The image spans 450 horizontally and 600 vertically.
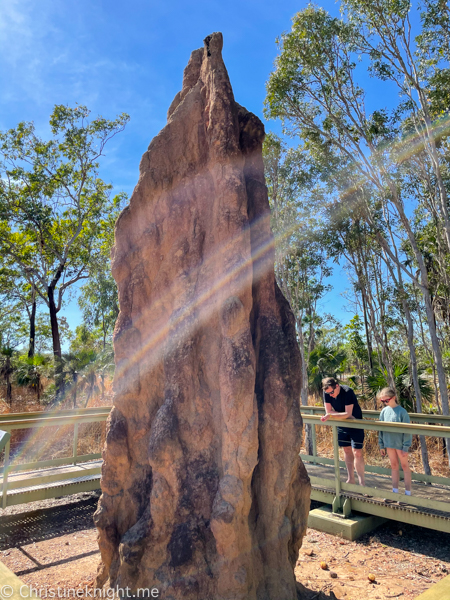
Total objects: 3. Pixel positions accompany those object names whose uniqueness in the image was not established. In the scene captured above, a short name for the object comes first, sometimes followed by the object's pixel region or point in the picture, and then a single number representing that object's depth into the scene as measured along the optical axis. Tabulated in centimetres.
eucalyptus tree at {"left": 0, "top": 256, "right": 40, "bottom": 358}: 2012
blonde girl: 540
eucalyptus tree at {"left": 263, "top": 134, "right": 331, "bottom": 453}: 1436
